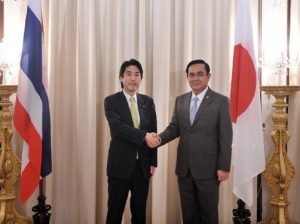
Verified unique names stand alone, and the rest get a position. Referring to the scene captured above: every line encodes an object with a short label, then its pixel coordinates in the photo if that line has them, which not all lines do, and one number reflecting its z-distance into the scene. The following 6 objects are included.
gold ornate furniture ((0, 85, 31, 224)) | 3.31
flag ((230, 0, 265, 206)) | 3.09
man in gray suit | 2.76
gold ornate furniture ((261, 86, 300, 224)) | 3.32
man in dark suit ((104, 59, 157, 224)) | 2.79
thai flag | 3.13
